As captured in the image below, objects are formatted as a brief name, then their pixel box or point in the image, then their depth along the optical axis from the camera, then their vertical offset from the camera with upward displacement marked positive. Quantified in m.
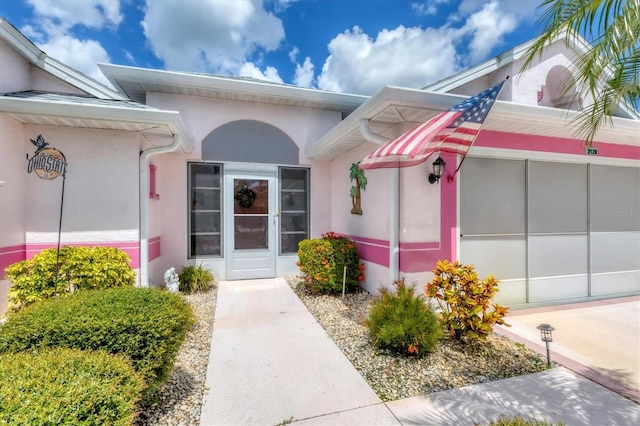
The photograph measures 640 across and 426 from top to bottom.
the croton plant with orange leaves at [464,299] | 3.43 -1.06
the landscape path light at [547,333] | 3.11 -1.34
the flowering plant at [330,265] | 5.54 -1.01
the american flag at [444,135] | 3.30 +0.97
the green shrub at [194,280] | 5.94 -1.39
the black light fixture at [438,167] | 4.45 +0.73
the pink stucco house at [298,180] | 4.57 +0.64
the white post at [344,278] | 5.41 -1.25
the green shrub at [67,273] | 3.88 -0.85
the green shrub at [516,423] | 1.50 -1.13
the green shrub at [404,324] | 3.23 -1.31
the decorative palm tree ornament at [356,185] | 5.76 +0.58
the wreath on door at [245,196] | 6.88 +0.43
